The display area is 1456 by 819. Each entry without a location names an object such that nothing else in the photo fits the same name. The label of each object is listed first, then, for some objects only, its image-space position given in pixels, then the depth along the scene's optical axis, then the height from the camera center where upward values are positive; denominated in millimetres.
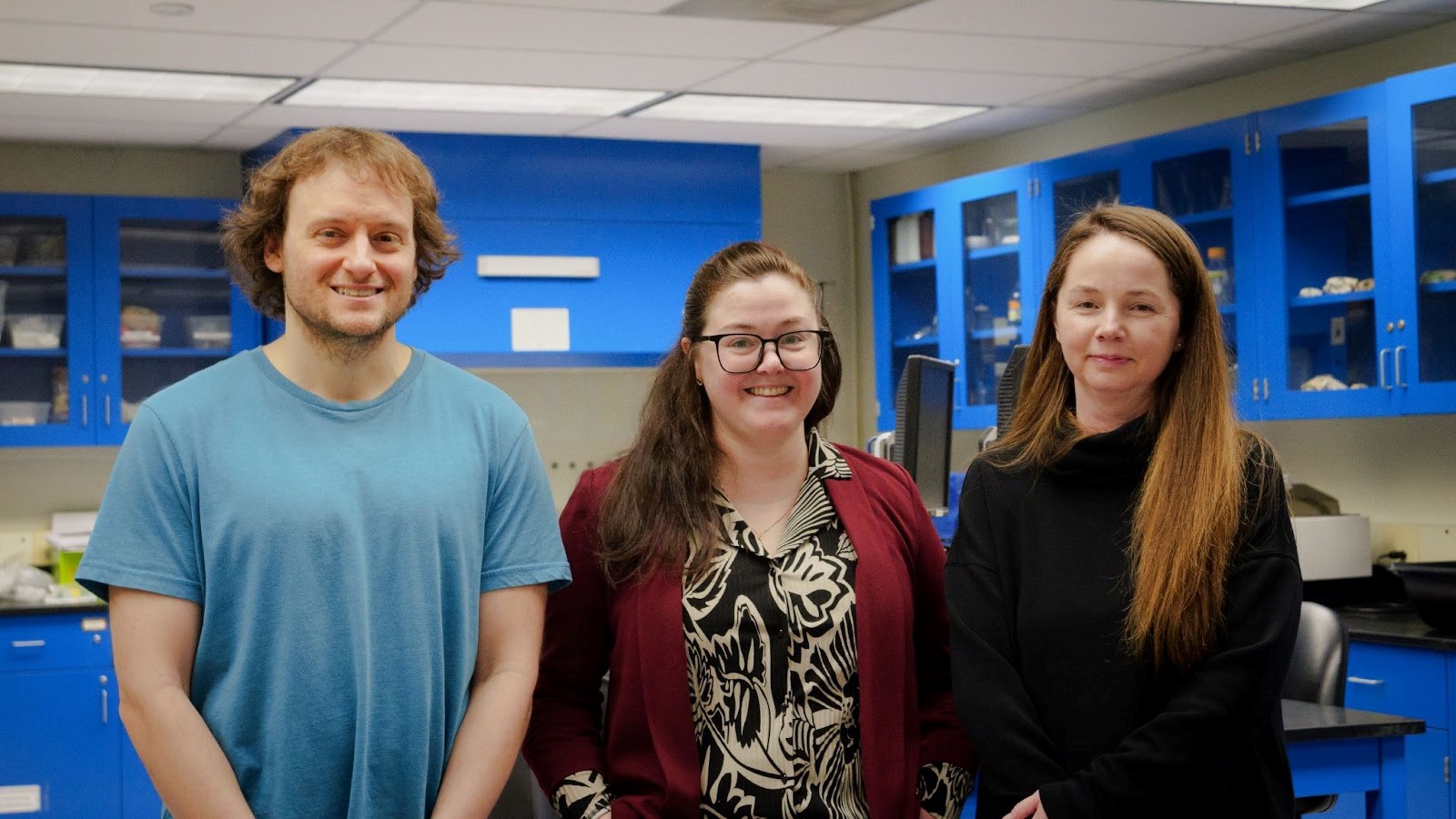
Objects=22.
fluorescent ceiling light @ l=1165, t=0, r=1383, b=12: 4039 +1082
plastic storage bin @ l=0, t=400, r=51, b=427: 5449 +86
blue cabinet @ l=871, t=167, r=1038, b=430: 5520 +525
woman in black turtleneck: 1686 -181
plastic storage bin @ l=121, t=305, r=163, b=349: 5586 +385
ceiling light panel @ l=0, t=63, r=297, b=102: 4586 +1072
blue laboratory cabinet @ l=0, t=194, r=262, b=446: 5469 +442
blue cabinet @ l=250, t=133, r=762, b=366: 5629 +734
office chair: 2857 -459
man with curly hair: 1571 -122
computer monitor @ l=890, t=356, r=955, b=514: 3357 -11
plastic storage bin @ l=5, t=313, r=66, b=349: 5438 +377
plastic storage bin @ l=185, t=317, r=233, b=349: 5688 +376
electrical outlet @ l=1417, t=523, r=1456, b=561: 4426 -372
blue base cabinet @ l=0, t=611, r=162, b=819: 5074 -958
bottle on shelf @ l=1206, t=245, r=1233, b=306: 4652 +424
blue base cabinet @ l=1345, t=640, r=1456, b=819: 3742 -719
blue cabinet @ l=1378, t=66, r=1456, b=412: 3982 +441
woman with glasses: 1802 -222
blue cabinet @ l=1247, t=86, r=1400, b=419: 4141 +432
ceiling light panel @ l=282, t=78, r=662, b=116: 4867 +1080
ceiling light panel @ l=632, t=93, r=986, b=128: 5254 +1097
